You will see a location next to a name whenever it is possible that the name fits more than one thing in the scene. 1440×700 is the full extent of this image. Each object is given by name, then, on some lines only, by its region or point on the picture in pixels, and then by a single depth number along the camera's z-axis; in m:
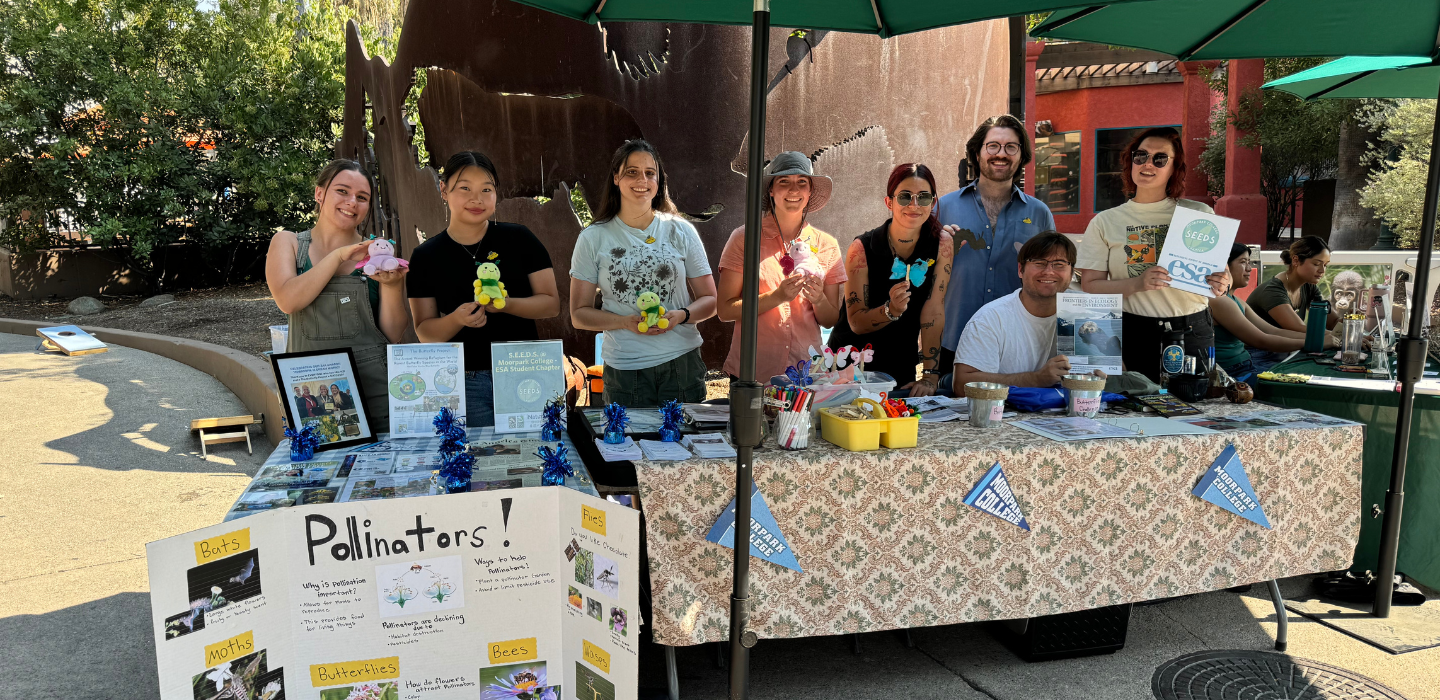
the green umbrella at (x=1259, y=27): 3.76
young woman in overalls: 3.36
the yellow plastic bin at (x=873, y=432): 2.90
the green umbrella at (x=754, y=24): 2.29
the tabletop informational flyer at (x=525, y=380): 3.21
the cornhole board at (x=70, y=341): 10.36
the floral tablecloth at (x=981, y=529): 2.80
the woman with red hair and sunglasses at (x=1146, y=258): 3.76
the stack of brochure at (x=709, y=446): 2.86
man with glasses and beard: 4.15
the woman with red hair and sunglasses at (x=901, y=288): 3.91
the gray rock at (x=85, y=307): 14.60
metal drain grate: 3.05
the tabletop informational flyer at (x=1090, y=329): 3.59
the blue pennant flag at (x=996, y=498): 2.94
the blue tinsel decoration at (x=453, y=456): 2.61
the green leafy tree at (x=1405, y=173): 13.00
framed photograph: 3.06
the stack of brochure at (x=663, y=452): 2.82
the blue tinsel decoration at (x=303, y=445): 2.92
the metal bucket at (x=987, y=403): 3.27
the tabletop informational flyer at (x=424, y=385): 3.14
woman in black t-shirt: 3.50
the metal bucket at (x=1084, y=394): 3.36
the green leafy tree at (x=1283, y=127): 17.02
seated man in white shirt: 3.70
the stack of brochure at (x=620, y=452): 2.82
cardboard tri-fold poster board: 2.31
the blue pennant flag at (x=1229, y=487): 3.12
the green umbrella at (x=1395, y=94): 3.30
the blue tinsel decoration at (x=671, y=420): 3.07
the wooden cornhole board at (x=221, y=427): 6.63
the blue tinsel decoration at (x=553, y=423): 3.14
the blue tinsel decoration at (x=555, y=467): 2.62
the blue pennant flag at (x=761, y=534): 2.78
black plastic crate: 3.24
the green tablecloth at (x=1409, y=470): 3.64
